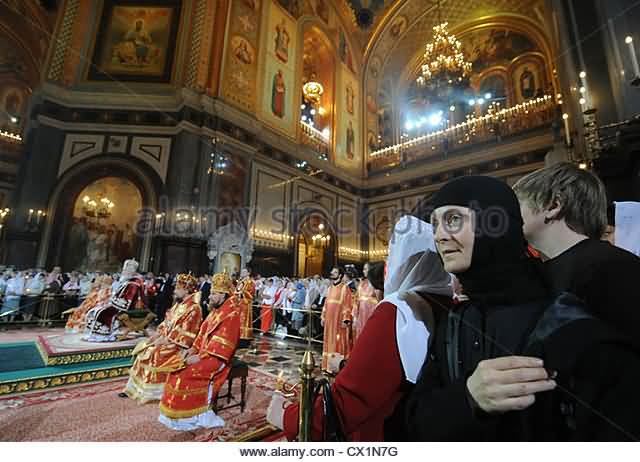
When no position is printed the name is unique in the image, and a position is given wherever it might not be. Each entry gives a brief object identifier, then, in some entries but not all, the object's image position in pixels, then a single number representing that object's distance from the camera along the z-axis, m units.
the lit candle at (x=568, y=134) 5.43
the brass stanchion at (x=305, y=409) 0.88
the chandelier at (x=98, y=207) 8.37
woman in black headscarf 0.48
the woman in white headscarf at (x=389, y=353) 0.83
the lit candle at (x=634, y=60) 2.13
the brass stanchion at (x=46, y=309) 6.43
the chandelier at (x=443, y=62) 11.59
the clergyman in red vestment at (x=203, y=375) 2.37
